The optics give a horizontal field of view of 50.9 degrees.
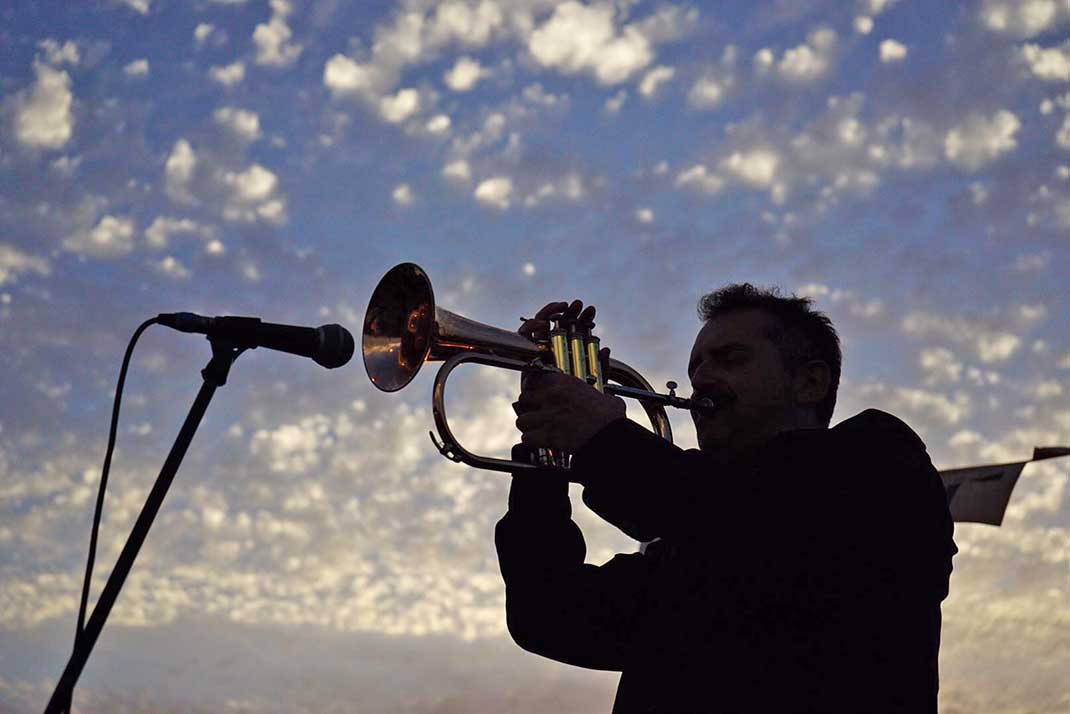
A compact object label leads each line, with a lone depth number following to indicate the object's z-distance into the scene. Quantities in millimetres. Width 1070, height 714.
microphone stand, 2645
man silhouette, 2965
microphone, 3072
